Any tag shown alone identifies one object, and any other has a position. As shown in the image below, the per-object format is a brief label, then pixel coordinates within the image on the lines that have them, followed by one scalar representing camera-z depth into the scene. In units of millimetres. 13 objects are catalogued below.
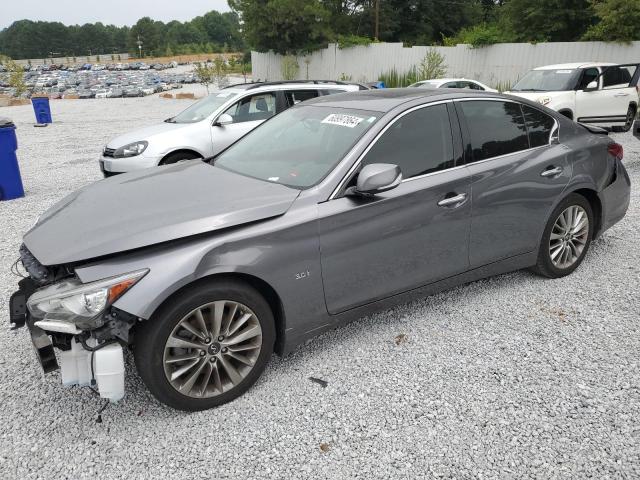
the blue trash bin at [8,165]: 7750
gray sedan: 2547
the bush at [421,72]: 24547
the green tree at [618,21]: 17969
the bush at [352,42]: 30406
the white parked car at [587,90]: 11445
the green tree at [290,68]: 33366
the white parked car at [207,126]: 7605
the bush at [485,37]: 23000
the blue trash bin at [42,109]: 18500
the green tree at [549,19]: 23875
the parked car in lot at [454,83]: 14580
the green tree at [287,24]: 33594
